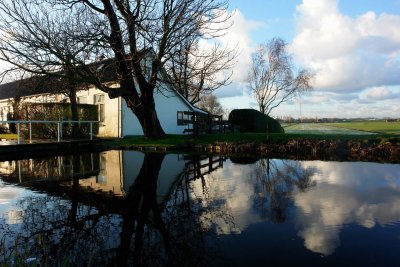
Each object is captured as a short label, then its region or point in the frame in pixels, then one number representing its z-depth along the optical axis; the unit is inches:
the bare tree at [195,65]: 765.3
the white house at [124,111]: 1030.4
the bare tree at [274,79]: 1630.2
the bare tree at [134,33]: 693.3
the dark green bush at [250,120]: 1218.6
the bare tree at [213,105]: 2546.3
